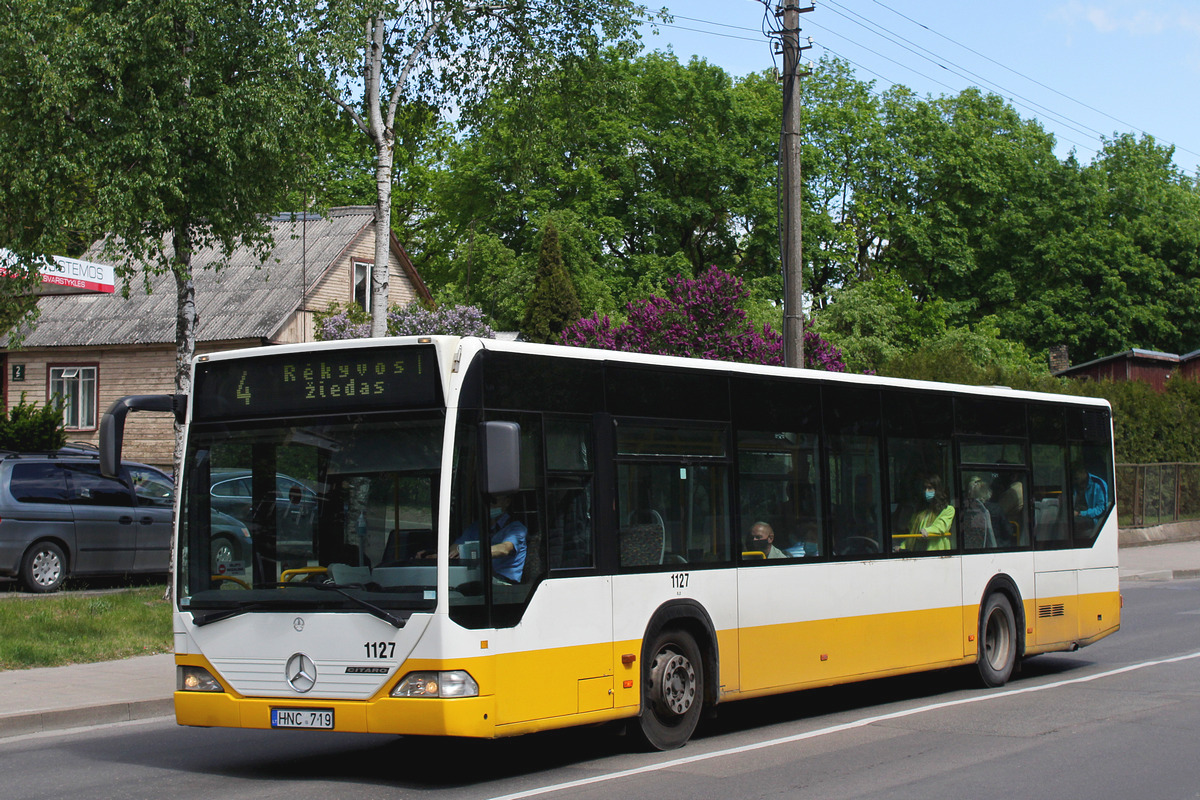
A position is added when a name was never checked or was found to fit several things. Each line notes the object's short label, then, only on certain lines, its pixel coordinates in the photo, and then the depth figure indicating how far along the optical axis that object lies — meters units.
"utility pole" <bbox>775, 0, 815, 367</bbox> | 16.33
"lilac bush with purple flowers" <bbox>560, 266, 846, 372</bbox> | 23.50
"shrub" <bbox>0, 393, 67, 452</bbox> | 28.05
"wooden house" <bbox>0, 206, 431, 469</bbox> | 36.53
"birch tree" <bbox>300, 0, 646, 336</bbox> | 18.91
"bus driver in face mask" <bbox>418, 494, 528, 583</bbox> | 7.92
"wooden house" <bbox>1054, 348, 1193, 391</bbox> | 40.00
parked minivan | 18.05
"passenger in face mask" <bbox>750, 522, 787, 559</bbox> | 10.09
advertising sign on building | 20.62
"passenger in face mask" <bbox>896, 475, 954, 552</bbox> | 11.90
